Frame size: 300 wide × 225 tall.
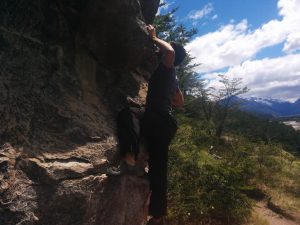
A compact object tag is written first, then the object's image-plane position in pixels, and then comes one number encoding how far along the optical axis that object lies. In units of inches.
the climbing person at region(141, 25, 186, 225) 111.1
